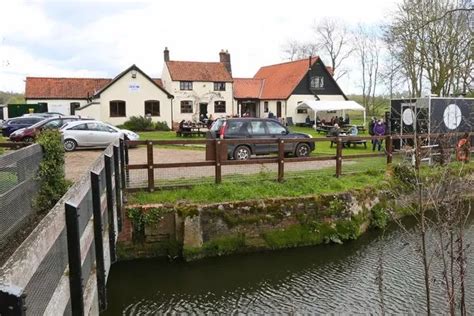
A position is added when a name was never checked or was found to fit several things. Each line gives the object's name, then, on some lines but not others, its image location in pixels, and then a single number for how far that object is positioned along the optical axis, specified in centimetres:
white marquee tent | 3931
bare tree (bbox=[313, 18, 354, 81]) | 6150
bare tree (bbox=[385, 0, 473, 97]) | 2691
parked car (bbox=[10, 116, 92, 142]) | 2070
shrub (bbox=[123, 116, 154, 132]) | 3484
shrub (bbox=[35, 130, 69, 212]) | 865
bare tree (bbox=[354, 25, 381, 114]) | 5693
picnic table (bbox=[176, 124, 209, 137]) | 2679
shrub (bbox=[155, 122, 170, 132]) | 3620
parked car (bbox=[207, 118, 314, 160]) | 1484
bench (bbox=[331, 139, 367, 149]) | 2122
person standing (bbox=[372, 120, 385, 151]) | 2044
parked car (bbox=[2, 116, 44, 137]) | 2514
